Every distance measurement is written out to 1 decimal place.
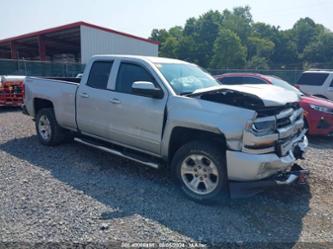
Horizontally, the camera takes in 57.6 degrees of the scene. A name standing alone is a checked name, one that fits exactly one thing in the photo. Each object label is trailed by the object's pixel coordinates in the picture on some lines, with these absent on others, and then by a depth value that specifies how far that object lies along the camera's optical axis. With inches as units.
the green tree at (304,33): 3298.7
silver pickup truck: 145.7
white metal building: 878.4
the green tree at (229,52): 2326.5
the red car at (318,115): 297.9
